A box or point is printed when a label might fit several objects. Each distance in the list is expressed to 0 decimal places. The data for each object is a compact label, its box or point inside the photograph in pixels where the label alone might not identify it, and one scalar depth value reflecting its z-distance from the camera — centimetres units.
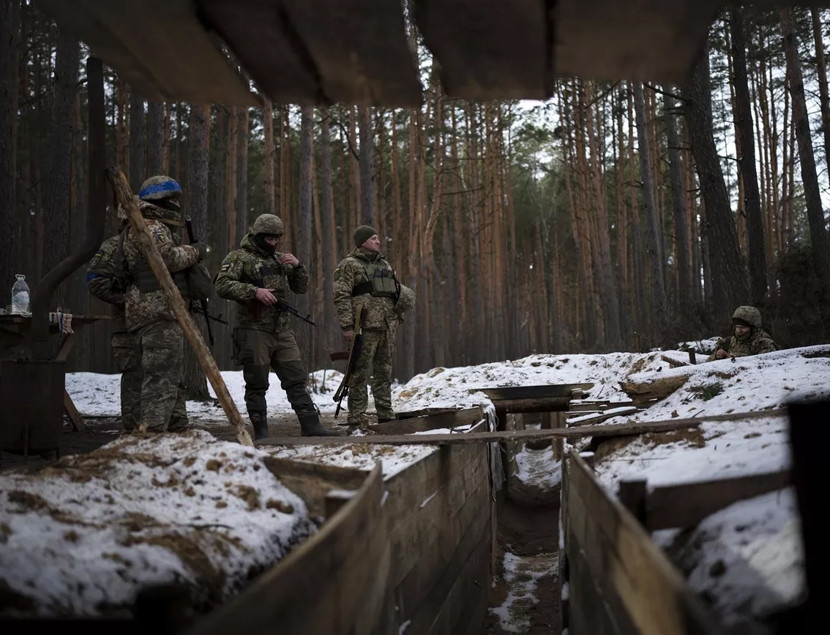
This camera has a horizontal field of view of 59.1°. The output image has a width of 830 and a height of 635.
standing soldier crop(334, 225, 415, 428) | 724
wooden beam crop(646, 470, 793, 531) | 283
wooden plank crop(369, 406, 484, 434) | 643
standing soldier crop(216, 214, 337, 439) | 634
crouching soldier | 796
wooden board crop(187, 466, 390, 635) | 170
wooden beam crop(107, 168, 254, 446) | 504
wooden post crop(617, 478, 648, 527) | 283
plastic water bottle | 653
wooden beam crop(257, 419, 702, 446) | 491
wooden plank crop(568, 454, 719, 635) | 172
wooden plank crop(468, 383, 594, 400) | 992
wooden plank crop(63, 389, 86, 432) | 768
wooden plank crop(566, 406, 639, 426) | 673
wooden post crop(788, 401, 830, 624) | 165
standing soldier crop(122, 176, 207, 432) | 527
